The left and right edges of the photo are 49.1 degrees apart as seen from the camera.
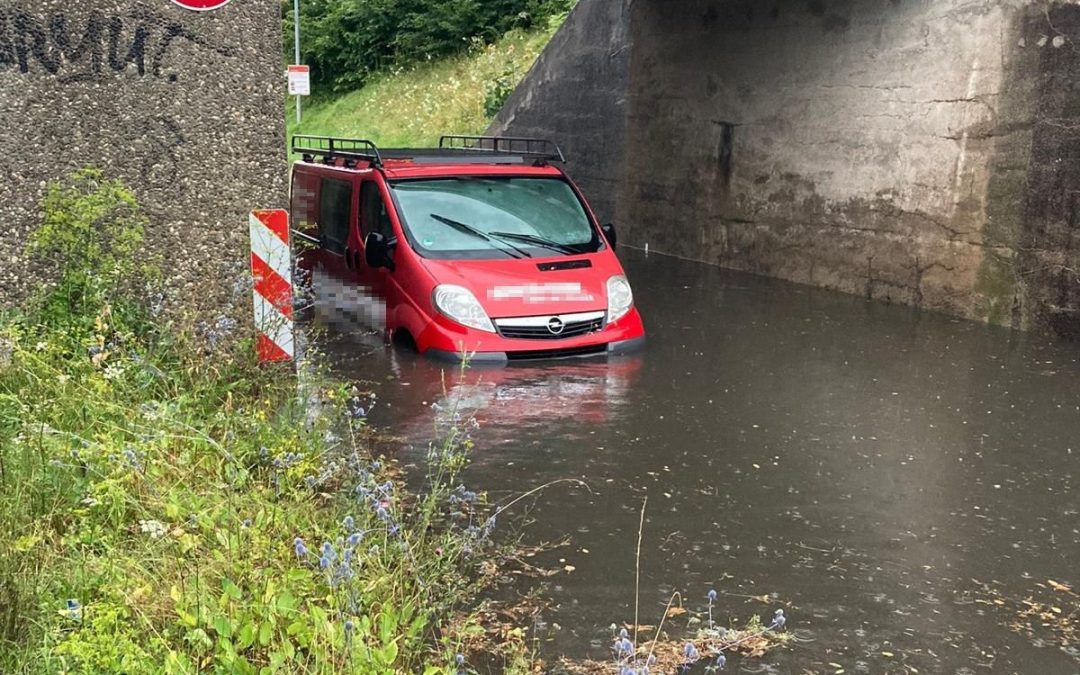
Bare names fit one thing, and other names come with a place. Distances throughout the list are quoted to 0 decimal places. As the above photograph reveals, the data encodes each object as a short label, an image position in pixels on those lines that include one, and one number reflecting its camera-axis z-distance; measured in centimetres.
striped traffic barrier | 712
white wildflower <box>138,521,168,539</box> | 421
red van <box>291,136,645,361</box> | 946
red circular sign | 702
